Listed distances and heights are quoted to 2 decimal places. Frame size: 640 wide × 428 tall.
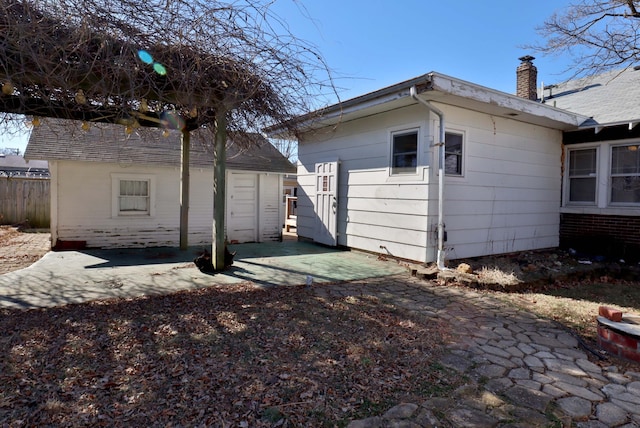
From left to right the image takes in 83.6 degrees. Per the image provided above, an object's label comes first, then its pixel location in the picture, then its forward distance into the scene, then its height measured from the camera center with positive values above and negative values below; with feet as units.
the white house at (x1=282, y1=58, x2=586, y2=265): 20.52 +2.41
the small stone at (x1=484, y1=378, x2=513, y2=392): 8.55 -4.32
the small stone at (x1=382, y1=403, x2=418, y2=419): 7.40 -4.34
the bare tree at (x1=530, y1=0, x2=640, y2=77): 22.04 +11.68
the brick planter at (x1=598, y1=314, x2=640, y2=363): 10.21 -3.75
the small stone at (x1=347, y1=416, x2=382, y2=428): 7.09 -4.38
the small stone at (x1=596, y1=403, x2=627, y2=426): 7.36 -4.33
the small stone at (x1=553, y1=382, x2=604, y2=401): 8.27 -4.31
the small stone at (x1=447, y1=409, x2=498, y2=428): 7.16 -4.34
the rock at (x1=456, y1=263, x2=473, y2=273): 19.77 -3.42
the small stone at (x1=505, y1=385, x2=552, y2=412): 7.88 -4.32
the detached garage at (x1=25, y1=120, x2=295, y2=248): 26.50 +0.84
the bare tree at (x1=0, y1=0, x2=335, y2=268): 11.50 +5.10
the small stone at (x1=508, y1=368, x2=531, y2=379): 9.16 -4.31
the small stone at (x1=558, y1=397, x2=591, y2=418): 7.57 -4.32
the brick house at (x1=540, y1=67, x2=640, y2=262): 24.29 +2.38
